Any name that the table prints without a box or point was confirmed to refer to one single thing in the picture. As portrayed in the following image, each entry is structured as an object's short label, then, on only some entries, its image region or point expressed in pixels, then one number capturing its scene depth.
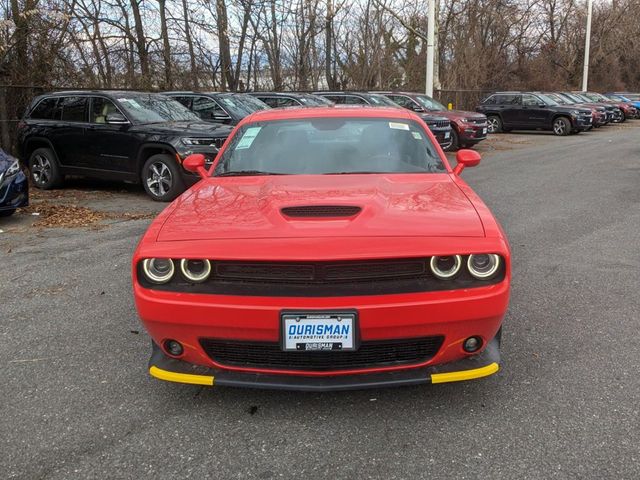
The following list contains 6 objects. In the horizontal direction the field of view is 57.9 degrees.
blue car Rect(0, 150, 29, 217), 7.49
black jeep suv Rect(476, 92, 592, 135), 23.53
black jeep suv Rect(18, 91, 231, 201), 9.03
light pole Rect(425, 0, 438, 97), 19.45
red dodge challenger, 2.66
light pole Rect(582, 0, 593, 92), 35.31
